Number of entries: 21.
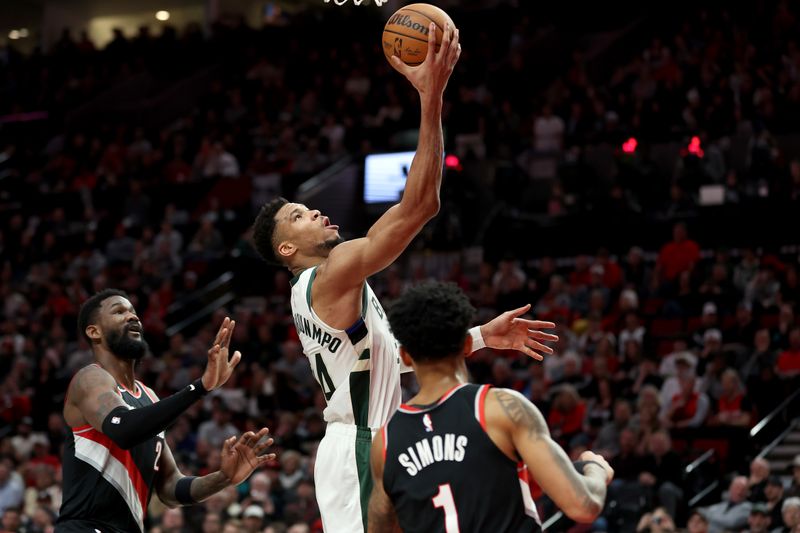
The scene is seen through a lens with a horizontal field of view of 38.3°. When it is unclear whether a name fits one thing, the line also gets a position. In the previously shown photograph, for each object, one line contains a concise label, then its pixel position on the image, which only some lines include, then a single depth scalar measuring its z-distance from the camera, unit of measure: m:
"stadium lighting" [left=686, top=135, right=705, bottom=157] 16.75
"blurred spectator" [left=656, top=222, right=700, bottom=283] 15.12
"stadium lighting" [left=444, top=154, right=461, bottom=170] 19.38
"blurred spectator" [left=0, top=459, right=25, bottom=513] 14.46
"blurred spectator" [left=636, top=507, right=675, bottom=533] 10.26
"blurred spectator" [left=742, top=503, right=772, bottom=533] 10.26
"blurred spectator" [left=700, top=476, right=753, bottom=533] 10.73
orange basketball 5.10
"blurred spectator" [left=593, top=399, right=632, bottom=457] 12.23
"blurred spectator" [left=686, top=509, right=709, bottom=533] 10.48
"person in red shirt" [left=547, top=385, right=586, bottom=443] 12.72
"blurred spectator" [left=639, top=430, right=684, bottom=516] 11.29
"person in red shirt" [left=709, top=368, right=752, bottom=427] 12.31
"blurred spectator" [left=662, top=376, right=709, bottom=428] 12.48
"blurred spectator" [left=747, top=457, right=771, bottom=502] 10.87
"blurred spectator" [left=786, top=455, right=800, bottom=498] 10.65
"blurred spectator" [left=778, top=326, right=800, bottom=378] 12.77
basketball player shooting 4.80
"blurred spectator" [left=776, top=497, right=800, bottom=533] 9.89
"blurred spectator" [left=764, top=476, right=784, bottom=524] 10.44
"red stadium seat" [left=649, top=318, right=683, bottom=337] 14.34
